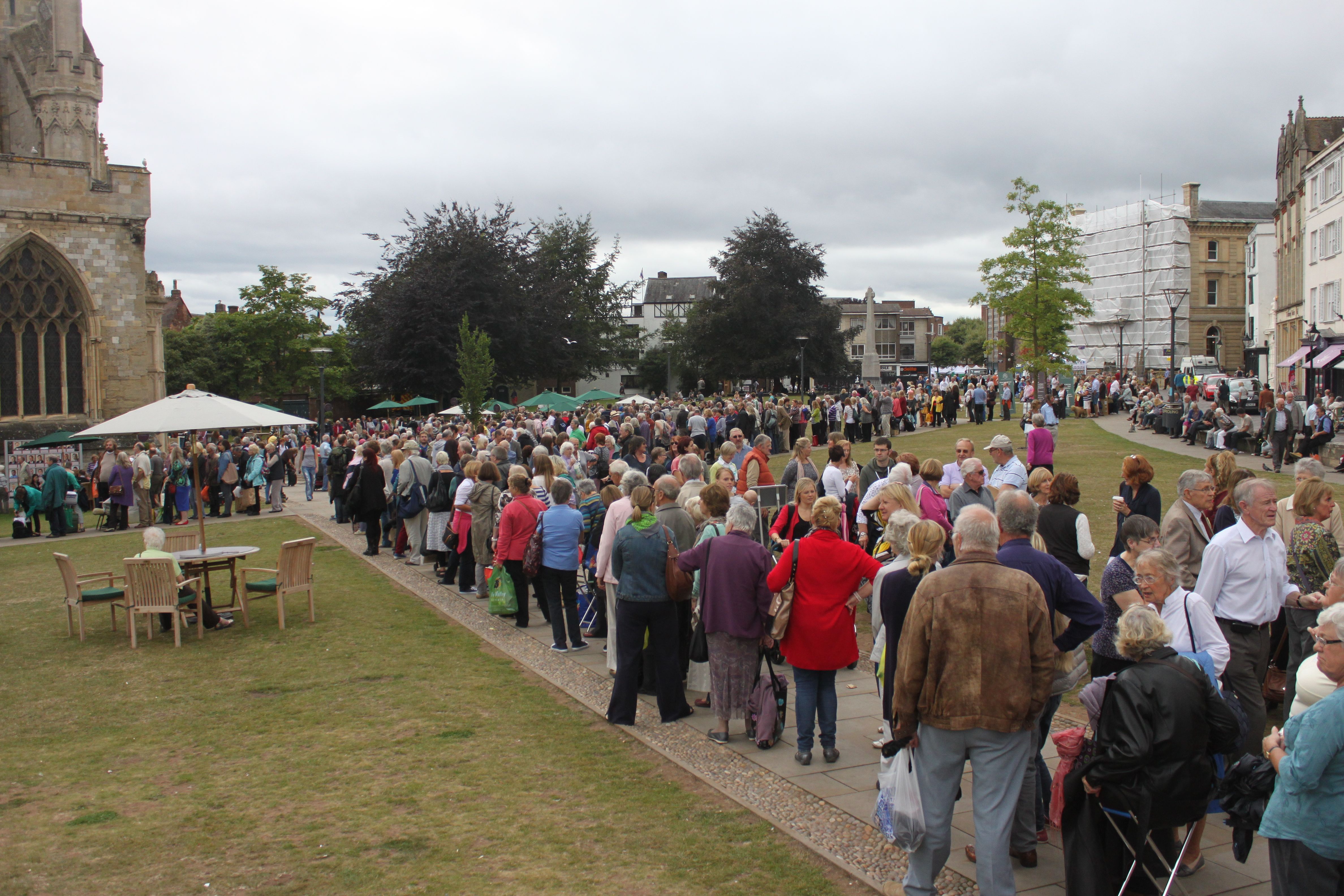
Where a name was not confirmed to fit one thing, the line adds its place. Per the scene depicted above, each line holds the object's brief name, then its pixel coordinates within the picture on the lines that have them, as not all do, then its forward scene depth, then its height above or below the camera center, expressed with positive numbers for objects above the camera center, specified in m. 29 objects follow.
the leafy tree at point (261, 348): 63.56 +5.30
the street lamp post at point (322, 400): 30.97 +0.76
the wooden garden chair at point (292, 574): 10.41 -1.69
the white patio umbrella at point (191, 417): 10.23 +0.10
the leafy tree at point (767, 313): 59.38 +6.41
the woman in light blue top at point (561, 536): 8.66 -1.09
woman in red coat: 5.63 -1.11
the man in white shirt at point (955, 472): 8.95 -0.68
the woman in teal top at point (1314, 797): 3.13 -1.35
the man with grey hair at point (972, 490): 7.96 -0.71
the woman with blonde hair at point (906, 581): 4.74 -0.88
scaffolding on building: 58.91 +8.10
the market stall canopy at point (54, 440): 25.69 -0.33
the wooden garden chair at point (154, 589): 9.53 -1.66
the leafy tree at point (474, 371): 29.19 +1.52
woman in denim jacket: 6.84 -1.42
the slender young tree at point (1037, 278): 31.69 +4.46
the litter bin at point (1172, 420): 26.81 -0.46
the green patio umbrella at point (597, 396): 39.47 +0.87
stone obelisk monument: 50.69 +3.17
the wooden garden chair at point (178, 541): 11.37 -1.40
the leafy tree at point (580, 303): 53.94 +7.57
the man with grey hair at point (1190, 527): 5.96 -0.79
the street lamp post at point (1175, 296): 43.46 +6.38
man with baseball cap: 8.88 -0.59
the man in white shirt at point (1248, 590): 5.18 -1.05
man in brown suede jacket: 3.86 -1.13
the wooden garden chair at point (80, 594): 9.78 -1.79
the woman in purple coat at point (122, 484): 20.22 -1.22
